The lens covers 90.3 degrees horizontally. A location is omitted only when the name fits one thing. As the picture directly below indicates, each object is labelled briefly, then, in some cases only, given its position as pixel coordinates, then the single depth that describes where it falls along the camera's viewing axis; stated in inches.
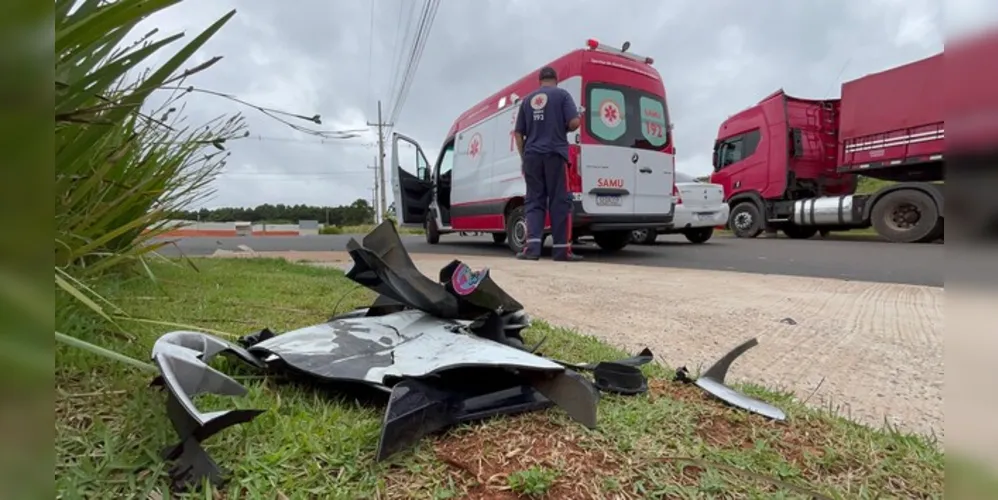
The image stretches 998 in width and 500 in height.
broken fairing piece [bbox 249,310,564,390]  39.8
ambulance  210.7
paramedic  186.9
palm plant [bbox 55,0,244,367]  23.2
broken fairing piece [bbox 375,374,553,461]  31.3
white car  307.4
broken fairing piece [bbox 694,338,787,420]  41.0
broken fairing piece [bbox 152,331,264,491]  26.5
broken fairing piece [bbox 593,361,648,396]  44.6
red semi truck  316.8
